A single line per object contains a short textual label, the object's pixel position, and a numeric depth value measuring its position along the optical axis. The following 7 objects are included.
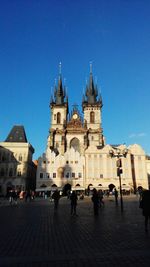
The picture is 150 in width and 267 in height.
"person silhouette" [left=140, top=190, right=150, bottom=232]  8.27
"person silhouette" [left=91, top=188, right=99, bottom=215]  13.57
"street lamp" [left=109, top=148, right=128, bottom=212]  18.12
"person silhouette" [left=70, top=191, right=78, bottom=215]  13.93
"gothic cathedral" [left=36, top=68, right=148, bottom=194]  56.79
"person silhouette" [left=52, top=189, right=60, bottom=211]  17.04
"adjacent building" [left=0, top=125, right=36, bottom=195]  57.13
